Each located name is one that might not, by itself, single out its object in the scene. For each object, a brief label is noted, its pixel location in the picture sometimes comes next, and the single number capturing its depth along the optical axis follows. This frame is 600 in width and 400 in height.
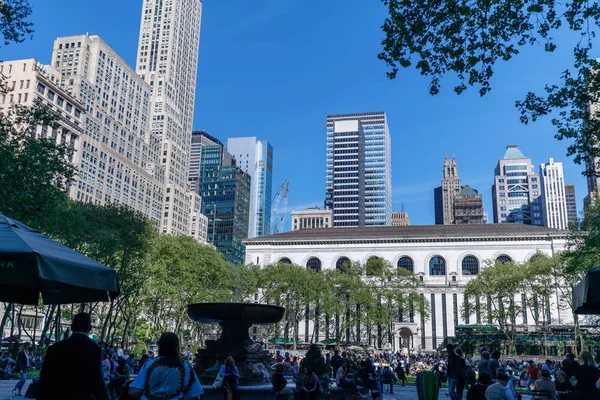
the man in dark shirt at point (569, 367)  11.37
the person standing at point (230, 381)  12.31
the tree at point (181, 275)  43.18
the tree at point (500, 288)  51.50
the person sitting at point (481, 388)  9.73
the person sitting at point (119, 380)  11.93
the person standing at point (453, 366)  13.96
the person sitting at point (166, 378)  4.87
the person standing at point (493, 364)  13.28
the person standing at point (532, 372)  21.27
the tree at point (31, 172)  20.02
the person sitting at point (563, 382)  11.59
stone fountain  17.34
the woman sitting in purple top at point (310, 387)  11.25
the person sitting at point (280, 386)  12.70
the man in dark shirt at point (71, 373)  4.95
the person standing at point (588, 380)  9.28
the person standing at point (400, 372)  29.65
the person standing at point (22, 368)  16.77
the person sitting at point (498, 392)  8.17
